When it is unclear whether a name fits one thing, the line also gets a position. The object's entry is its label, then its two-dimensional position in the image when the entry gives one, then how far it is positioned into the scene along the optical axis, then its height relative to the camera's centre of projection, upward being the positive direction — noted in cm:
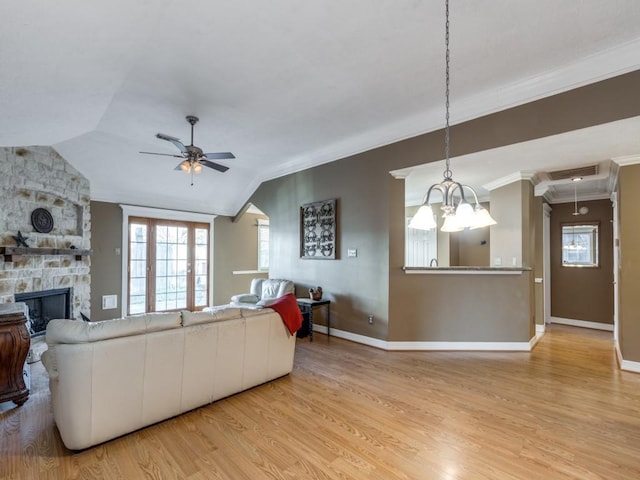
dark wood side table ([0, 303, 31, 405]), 254 -89
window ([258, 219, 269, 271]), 792 +4
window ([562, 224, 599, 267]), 579 +4
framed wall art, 496 +26
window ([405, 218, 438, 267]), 670 -1
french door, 597 -40
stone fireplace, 386 +37
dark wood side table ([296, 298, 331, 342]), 464 -90
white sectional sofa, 200 -88
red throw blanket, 316 -66
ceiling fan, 360 +103
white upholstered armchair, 525 -75
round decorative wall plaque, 419 +33
